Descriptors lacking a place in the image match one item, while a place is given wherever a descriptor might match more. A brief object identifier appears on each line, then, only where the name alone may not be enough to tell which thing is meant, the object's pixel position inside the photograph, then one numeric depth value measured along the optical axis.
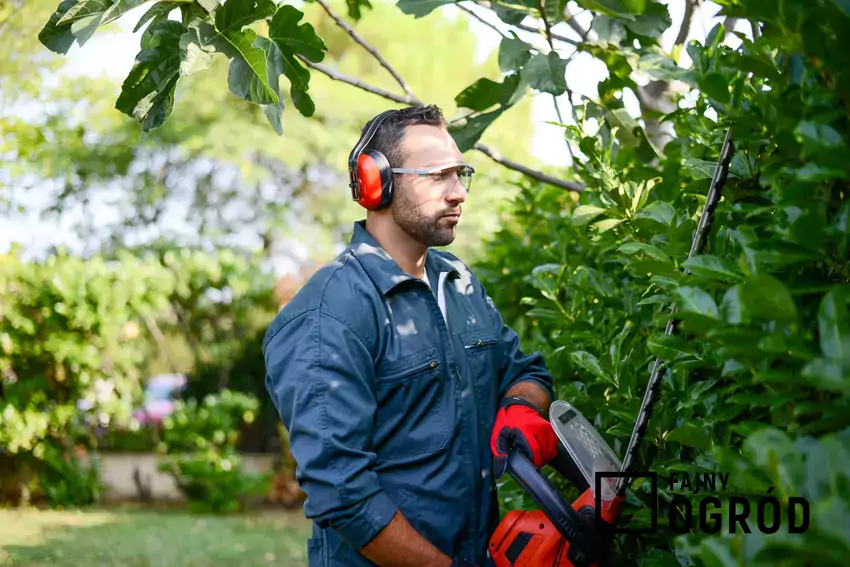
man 2.07
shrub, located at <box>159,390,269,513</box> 9.27
